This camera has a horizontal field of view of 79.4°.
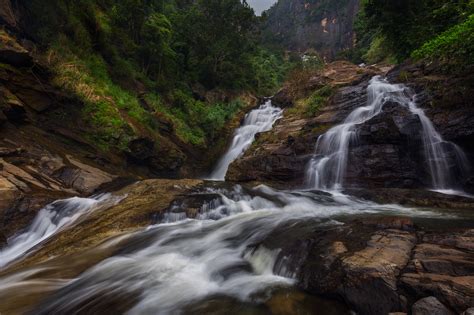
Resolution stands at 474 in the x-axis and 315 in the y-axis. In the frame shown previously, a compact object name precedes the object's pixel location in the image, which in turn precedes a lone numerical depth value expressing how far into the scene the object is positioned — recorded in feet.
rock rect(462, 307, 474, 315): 7.78
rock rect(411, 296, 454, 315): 8.43
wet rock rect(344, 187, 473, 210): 23.45
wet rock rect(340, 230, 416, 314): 9.73
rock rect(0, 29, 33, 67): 31.52
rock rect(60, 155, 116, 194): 29.41
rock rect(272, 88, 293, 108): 70.44
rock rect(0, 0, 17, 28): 35.24
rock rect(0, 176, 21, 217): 22.89
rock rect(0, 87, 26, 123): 29.48
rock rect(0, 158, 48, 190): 24.93
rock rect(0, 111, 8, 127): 28.30
